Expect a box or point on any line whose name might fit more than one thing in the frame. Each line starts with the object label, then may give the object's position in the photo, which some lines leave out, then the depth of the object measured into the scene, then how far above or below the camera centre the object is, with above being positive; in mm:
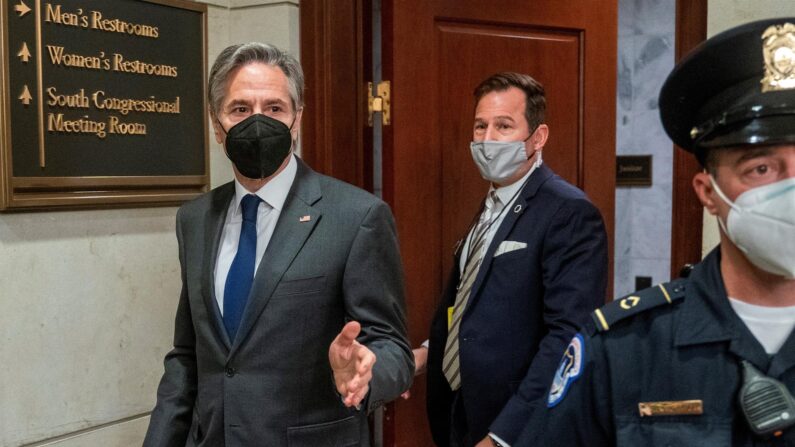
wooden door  2631 +260
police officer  1111 -196
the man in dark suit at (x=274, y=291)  1693 -230
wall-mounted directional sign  1977 +212
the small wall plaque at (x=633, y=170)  4664 +65
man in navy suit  2135 -275
